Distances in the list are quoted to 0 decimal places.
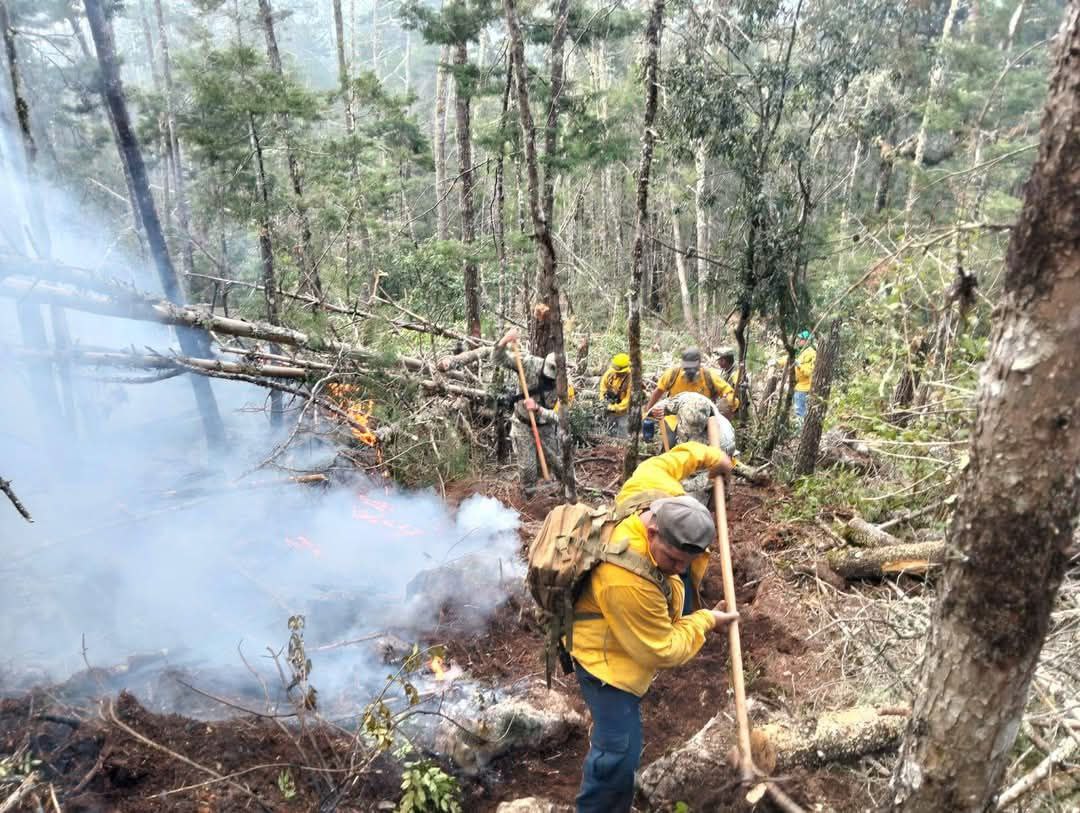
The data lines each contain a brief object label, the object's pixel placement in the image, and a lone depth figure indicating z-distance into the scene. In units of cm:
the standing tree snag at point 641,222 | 661
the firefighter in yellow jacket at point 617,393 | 958
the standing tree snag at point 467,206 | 1085
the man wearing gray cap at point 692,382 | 699
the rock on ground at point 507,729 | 386
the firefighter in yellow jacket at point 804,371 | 961
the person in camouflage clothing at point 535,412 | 731
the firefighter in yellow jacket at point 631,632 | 296
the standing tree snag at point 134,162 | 886
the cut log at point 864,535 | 541
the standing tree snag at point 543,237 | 585
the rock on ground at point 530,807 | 339
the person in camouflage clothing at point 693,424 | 566
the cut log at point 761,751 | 329
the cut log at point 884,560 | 490
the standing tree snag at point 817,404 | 674
